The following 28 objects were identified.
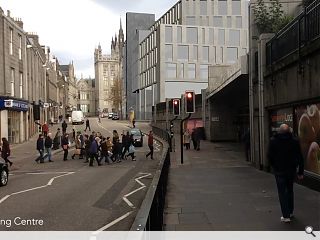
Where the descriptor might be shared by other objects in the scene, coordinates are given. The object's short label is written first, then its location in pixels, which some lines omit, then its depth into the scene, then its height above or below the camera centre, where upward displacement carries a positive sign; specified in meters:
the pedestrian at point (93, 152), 15.69 -1.52
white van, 50.86 +0.50
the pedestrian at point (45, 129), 24.22 -0.56
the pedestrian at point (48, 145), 17.04 -1.25
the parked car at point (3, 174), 10.45 -1.68
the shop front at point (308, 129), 7.95 -0.33
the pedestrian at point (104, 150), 16.46 -1.49
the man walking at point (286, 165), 5.69 -0.84
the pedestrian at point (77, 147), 18.78 -1.51
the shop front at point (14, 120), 24.29 +0.19
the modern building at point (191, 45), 50.55 +12.00
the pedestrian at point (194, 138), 20.94 -1.26
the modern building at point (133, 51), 67.09 +15.80
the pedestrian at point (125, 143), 17.91 -1.27
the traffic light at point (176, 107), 16.82 +0.65
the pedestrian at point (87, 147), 16.44 -1.39
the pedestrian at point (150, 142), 17.97 -1.25
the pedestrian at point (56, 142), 23.23 -1.48
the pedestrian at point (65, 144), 17.75 -1.28
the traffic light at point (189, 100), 14.63 +0.87
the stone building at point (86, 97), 121.54 +9.10
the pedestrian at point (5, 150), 15.01 -1.29
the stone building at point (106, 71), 116.49 +18.57
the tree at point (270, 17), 12.59 +3.97
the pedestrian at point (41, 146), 16.96 -1.28
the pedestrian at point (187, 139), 22.03 -1.36
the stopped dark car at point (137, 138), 25.74 -1.45
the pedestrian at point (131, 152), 17.87 -1.76
